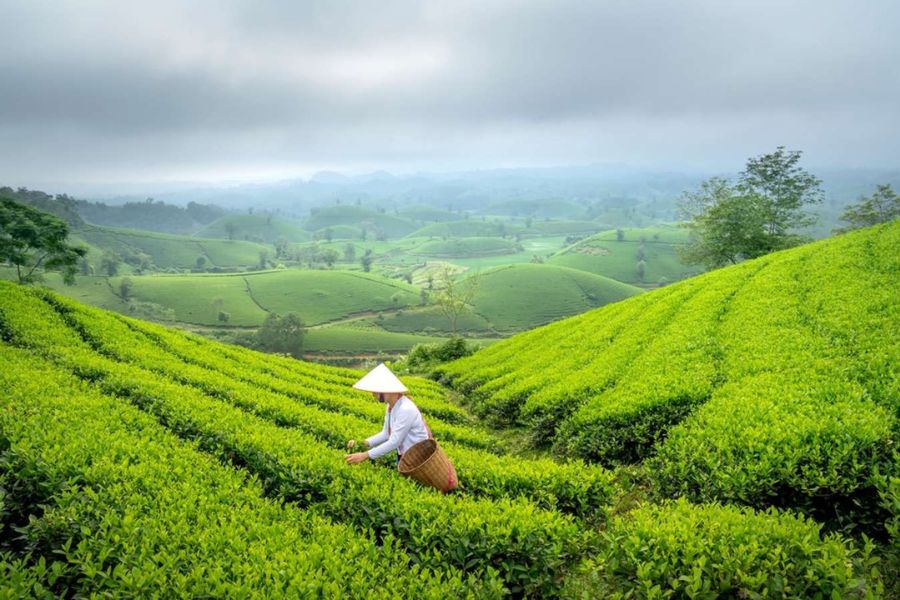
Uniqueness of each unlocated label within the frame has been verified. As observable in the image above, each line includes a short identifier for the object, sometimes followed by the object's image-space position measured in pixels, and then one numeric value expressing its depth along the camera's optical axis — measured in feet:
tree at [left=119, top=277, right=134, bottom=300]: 468.75
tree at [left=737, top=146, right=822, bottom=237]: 179.73
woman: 28.53
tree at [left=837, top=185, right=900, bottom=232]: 236.22
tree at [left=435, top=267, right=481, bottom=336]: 225.15
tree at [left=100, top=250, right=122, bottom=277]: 574.15
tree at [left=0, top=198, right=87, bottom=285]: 154.61
